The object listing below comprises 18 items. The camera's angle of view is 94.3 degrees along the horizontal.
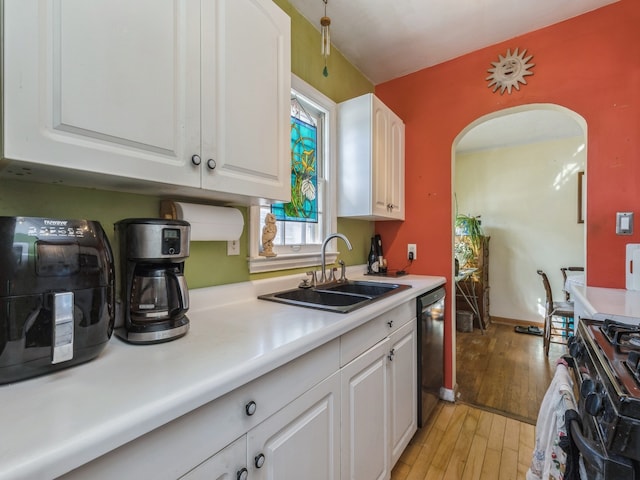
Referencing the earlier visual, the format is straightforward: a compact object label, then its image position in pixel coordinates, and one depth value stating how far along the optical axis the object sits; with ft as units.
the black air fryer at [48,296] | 1.91
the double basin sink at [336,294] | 4.36
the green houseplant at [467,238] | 12.94
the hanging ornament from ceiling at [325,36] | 4.49
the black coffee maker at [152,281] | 2.73
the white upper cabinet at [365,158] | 6.70
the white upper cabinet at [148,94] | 2.11
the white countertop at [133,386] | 1.40
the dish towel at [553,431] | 2.84
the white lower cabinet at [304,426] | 1.86
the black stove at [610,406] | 2.04
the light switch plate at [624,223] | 5.56
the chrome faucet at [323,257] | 5.72
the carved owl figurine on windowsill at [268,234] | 5.15
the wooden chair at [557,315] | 9.72
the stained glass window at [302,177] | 6.07
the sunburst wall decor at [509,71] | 6.66
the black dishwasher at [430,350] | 5.93
